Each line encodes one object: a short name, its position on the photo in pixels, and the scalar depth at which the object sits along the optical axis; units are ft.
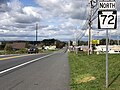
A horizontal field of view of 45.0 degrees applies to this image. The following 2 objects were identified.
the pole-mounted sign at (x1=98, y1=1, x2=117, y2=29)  15.86
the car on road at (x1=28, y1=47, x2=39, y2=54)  106.37
